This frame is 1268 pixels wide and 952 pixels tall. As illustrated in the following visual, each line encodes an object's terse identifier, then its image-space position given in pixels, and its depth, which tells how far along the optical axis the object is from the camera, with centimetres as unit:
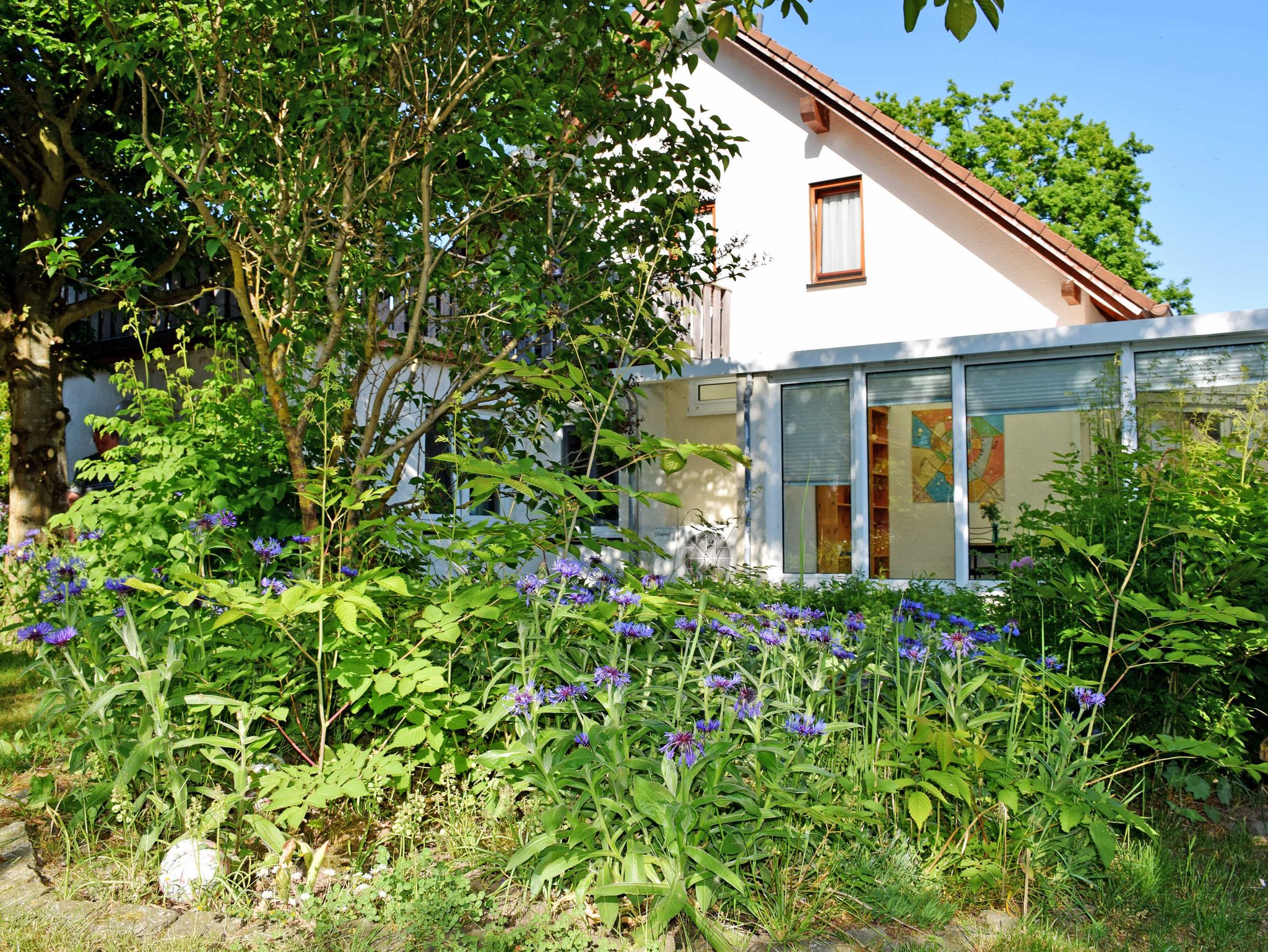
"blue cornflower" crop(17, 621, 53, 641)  297
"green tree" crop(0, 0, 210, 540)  816
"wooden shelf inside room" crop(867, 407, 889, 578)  921
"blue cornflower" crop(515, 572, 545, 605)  307
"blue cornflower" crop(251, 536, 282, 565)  323
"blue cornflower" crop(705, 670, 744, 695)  257
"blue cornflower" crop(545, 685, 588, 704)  264
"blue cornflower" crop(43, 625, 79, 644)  288
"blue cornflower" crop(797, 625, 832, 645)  303
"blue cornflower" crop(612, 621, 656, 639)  273
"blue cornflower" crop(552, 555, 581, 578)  301
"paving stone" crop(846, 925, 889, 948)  240
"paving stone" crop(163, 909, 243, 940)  241
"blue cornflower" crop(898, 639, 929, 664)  295
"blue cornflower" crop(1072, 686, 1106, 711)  291
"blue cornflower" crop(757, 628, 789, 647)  286
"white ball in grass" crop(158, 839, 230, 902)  260
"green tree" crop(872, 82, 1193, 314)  2672
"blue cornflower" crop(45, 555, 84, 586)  350
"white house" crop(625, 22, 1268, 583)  848
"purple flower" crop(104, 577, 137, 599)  310
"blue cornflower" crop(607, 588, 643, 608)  290
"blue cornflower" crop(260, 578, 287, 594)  305
